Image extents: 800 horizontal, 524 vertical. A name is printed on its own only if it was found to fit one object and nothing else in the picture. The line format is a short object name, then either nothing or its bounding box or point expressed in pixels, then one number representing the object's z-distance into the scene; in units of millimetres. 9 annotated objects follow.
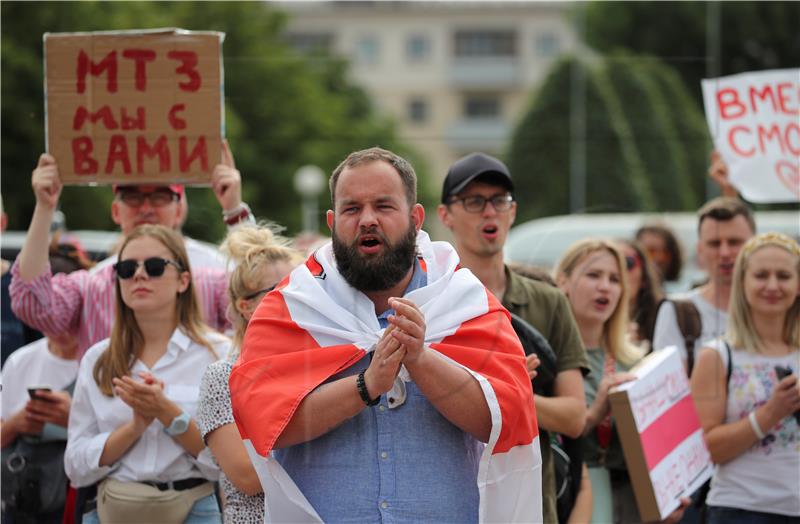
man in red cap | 9797
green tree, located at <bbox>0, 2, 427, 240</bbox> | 28094
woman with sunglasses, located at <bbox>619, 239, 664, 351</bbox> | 12789
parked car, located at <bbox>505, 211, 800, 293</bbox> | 27094
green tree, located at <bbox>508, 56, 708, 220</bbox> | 45875
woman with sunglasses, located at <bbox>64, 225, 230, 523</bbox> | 8711
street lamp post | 46312
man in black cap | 8695
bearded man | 6488
